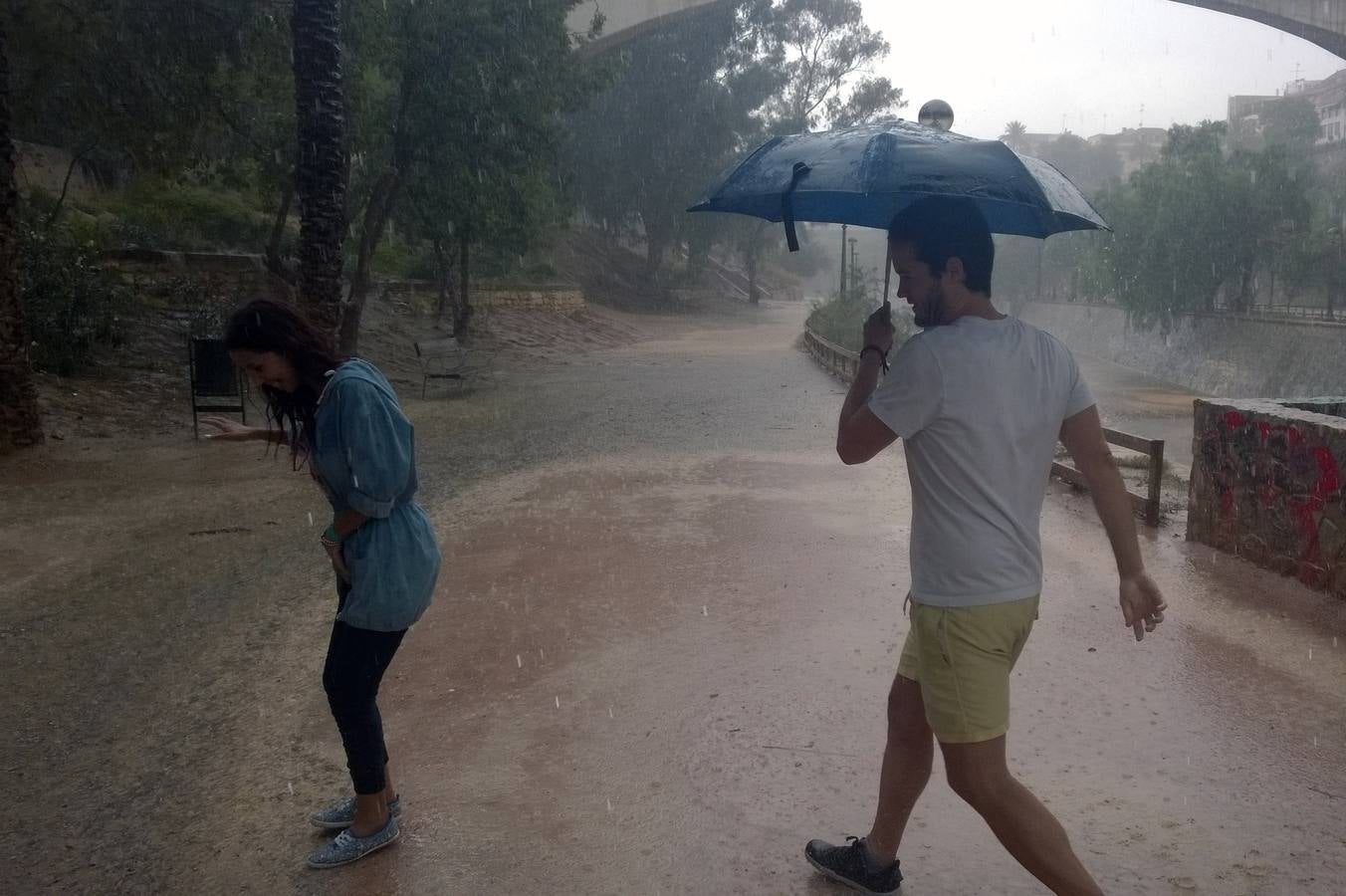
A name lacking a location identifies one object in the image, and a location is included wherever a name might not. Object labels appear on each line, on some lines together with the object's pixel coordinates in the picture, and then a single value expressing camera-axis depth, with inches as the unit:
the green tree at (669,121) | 1782.7
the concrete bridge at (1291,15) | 1052.5
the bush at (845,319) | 1200.2
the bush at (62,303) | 528.1
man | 94.0
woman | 111.7
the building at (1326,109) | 3361.2
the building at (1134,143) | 4822.8
